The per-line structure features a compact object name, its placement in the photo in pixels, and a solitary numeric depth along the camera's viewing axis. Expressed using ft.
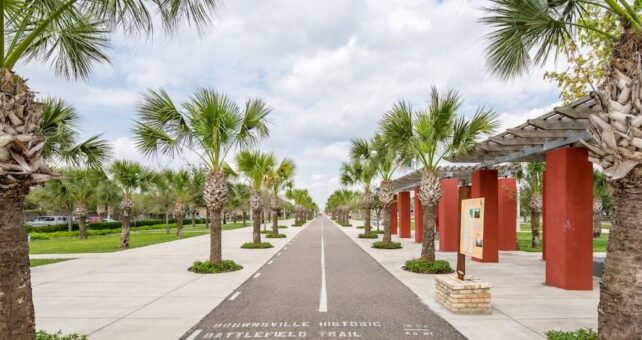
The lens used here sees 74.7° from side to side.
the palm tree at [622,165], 14.87
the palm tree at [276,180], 97.81
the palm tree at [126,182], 78.74
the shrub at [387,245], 74.38
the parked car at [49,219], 209.26
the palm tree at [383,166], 69.00
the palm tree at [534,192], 75.82
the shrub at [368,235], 105.46
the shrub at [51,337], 19.26
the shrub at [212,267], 45.01
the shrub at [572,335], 19.13
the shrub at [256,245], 76.13
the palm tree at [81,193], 108.06
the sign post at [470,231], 26.81
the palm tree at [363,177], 87.60
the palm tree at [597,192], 103.66
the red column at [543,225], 47.80
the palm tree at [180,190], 115.24
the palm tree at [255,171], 76.07
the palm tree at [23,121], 14.89
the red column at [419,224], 89.11
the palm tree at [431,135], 42.04
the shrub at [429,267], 43.88
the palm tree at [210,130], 42.55
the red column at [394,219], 124.68
